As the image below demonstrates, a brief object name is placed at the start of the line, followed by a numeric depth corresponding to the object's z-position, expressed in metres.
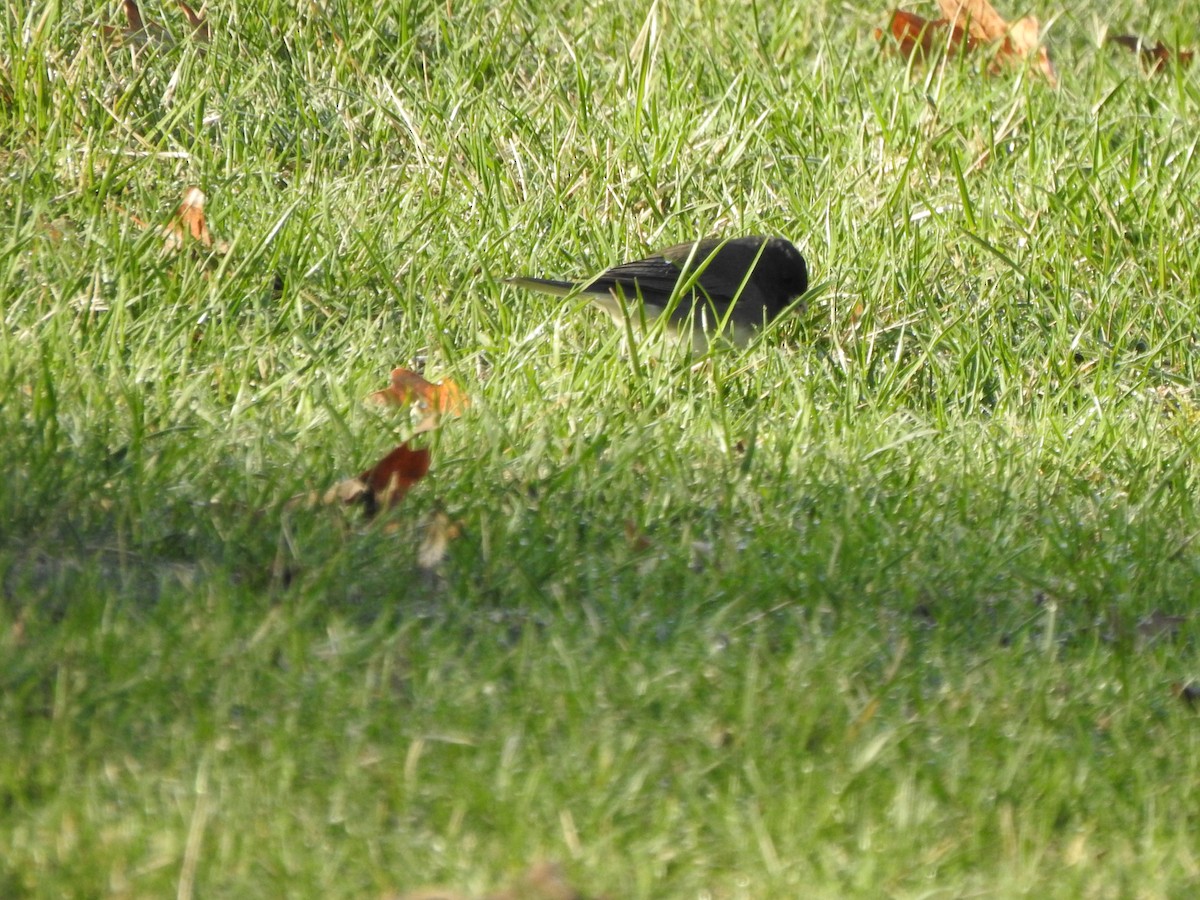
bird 9.42
